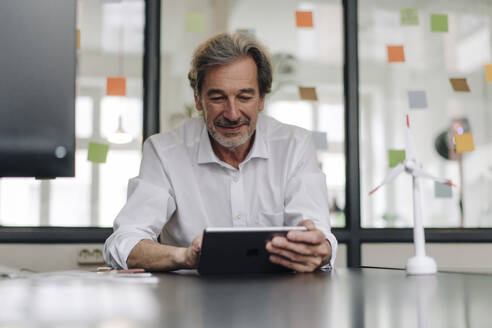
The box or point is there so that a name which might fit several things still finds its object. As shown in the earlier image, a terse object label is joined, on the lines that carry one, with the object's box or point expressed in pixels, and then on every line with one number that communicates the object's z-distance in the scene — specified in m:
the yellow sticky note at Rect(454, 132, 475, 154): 3.02
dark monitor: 0.98
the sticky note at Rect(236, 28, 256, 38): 2.97
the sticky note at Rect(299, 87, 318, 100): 3.00
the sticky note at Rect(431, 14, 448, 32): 3.06
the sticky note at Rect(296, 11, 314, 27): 3.06
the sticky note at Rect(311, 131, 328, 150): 2.95
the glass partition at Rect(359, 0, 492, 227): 2.99
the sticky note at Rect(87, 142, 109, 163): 2.84
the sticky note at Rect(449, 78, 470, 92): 3.04
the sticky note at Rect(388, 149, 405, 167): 2.99
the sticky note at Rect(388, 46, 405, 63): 3.07
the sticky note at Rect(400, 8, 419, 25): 3.07
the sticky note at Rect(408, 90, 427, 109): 3.02
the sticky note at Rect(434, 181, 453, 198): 2.99
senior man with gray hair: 1.90
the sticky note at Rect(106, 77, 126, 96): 2.89
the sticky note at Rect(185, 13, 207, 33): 2.98
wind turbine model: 1.33
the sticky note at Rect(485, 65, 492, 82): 3.06
